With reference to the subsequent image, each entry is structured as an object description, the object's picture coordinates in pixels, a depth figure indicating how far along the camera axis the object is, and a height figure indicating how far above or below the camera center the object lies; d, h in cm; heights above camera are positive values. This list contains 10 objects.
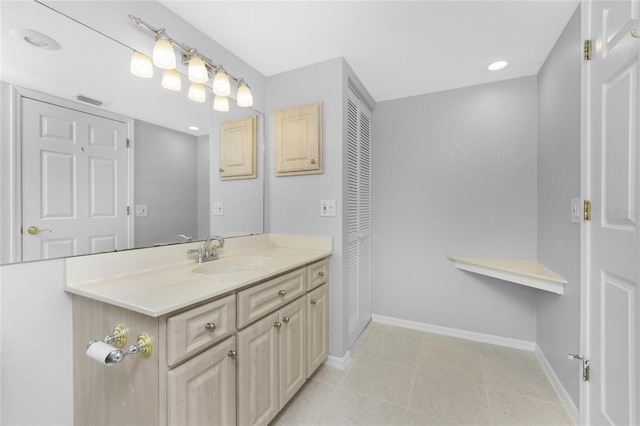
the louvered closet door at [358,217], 209 -5
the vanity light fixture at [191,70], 126 +83
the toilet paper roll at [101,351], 74 -42
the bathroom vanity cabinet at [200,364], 81 -59
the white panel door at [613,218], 94 -3
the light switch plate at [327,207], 185 +3
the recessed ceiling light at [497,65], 189 +114
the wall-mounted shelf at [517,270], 159 -44
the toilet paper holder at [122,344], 74 -44
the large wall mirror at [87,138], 90 +34
